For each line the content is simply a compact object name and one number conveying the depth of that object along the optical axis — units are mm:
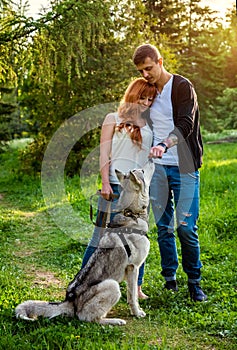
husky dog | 4281
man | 4723
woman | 4656
